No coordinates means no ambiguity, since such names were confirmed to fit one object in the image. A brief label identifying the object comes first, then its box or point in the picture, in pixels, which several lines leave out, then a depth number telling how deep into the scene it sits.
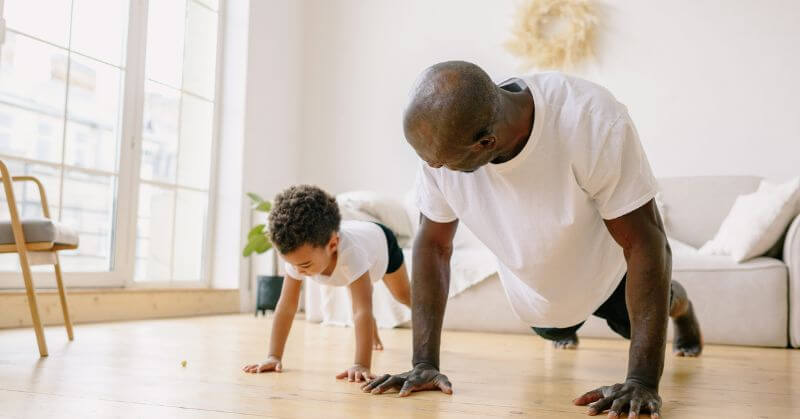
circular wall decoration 4.50
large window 3.44
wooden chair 2.19
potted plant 4.26
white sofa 3.13
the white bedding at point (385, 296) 3.55
